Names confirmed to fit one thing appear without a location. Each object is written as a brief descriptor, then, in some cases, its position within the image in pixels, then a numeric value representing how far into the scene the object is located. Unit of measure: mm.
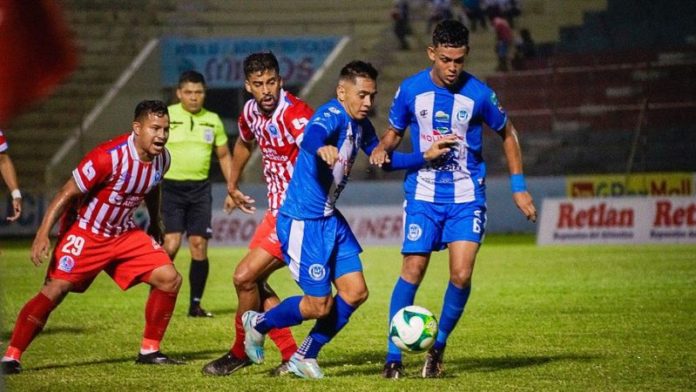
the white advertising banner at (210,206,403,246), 49625
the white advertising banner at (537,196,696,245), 44969
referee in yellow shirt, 26203
